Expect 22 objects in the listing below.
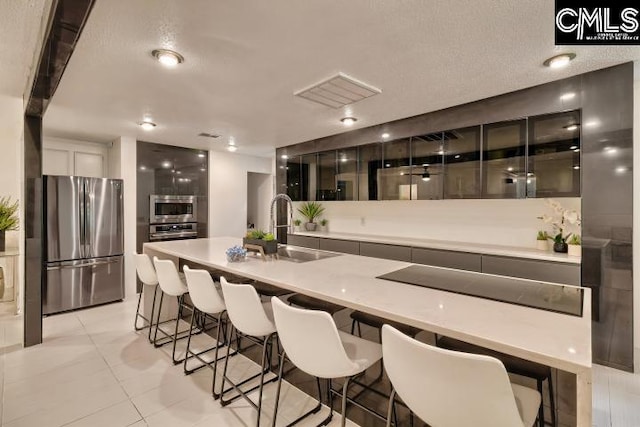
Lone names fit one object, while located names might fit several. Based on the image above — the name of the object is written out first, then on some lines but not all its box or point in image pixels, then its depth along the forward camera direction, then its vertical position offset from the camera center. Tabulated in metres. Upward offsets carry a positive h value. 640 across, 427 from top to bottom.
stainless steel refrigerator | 3.84 -0.40
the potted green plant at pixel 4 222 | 2.96 -0.11
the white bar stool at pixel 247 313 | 1.79 -0.59
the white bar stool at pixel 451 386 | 0.95 -0.56
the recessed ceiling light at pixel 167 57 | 2.11 +1.05
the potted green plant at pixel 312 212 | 5.39 -0.01
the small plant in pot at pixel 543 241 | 3.12 -0.29
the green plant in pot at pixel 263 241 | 2.64 -0.25
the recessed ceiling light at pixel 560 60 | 2.21 +1.08
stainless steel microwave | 4.92 +0.04
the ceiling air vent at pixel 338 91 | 2.57 +1.05
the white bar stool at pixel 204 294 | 2.16 -0.58
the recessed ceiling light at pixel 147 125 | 3.83 +1.07
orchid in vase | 2.90 -0.09
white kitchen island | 0.98 -0.42
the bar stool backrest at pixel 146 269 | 3.01 -0.56
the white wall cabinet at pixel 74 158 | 4.46 +0.79
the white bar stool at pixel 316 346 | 1.37 -0.61
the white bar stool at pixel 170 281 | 2.60 -0.59
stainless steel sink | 2.68 -0.39
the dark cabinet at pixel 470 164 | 2.76 +0.52
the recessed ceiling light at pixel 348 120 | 3.77 +1.11
